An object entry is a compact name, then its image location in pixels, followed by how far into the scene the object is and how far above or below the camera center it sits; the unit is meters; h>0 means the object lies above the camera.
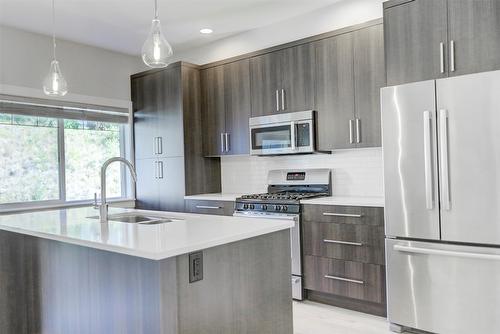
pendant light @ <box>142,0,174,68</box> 2.27 +0.71
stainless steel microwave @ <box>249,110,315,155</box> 3.75 +0.33
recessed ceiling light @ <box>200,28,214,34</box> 4.27 +1.52
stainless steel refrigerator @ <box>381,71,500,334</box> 2.40 -0.27
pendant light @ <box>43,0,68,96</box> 2.79 +0.64
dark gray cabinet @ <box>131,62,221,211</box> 4.48 +0.33
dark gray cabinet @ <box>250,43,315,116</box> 3.77 +0.86
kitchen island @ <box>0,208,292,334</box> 1.64 -0.52
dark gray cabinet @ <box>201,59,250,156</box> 4.27 +0.67
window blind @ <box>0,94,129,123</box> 3.93 +0.70
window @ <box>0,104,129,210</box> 3.97 +0.16
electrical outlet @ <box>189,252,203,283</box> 1.68 -0.43
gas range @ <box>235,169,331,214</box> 3.62 -0.27
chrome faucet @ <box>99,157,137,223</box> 2.42 -0.18
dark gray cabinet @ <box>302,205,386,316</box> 3.08 -0.76
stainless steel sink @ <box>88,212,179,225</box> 2.65 -0.33
